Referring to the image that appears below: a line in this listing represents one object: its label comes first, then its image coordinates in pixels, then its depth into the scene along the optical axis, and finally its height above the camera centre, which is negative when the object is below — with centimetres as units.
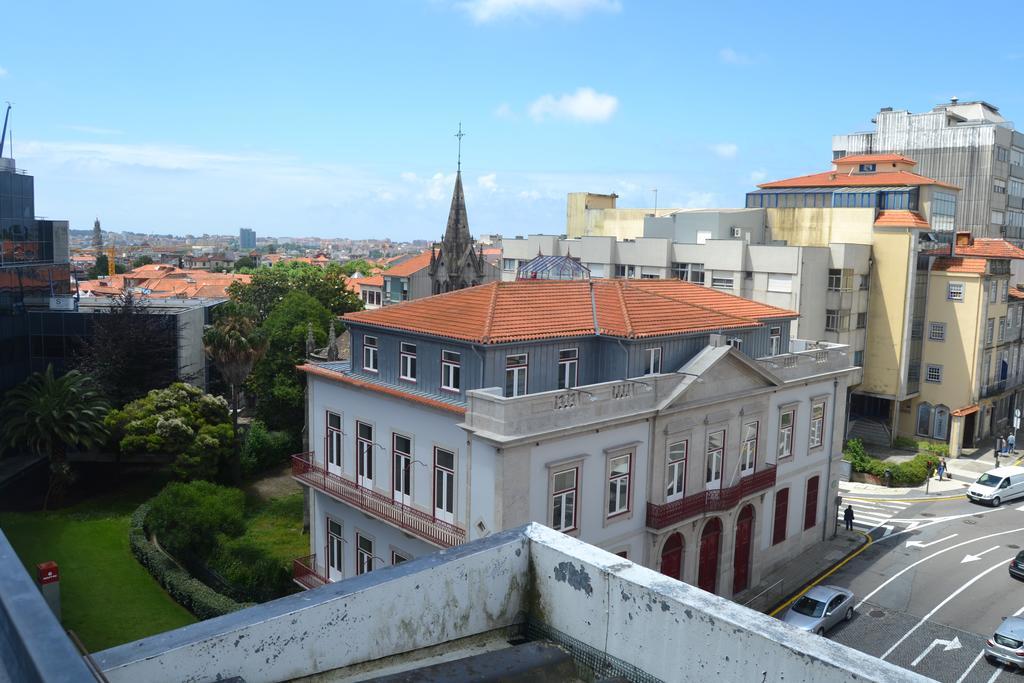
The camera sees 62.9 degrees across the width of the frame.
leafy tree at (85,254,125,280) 18209 -848
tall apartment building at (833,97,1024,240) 7762 +948
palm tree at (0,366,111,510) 4362 -969
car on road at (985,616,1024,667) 2686 -1256
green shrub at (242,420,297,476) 5281 -1338
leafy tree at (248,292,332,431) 5666 -873
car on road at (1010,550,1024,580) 3516 -1303
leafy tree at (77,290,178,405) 5053 -715
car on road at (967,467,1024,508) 4575 -1273
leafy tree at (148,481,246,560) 3866 -1313
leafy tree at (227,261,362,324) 8544 -523
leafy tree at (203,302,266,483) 4978 -655
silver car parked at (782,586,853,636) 2908 -1255
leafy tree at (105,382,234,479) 4494 -1040
